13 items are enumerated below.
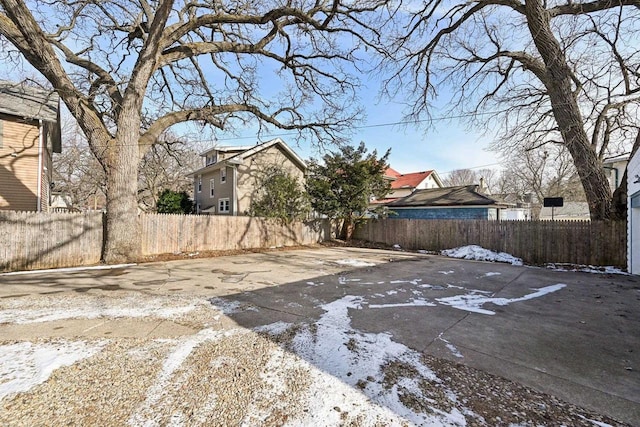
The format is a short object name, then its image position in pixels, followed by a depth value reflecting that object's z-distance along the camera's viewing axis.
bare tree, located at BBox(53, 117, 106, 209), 20.72
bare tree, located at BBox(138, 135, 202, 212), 22.04
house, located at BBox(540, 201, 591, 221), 33.75
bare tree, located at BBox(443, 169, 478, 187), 47.12
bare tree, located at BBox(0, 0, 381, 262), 8.50
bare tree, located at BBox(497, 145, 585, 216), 23.65
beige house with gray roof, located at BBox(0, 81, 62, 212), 9.43
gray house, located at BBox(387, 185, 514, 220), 15.52
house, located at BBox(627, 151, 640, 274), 7.09
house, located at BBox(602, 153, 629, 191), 13.41
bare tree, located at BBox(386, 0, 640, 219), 8.78
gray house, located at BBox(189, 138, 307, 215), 17.34
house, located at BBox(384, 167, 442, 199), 27.17
